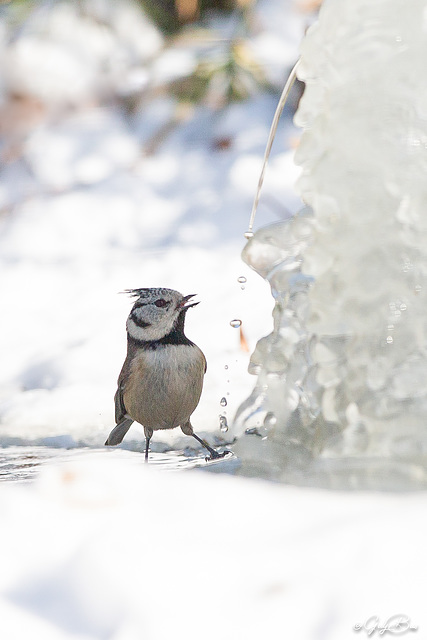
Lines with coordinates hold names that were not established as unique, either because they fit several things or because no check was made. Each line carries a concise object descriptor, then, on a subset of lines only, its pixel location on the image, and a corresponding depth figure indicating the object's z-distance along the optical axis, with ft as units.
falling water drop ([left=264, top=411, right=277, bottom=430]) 17.78
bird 18.10
